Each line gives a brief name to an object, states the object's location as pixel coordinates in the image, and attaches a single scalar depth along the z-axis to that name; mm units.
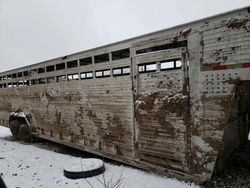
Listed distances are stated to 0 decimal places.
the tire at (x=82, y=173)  3886
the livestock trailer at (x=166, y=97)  2978
